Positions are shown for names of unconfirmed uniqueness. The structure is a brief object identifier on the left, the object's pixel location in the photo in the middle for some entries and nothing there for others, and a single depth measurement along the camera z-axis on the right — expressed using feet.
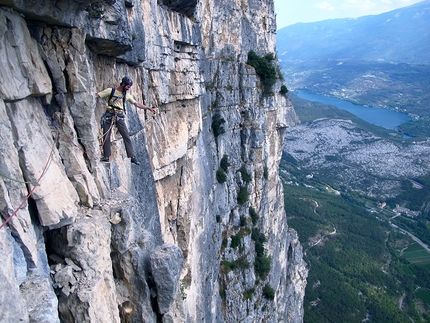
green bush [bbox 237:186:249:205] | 77.71
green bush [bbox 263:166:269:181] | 83.20
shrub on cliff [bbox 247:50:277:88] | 78.11
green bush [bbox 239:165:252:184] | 78.84
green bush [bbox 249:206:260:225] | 80.89
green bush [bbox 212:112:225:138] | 70.18
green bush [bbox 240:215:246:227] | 78.64
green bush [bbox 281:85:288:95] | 85.40
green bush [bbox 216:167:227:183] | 71.00
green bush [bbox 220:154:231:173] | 73.77
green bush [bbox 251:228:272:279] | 80.78
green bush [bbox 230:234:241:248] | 75.66
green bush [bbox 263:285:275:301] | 81.76
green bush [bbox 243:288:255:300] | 75.65
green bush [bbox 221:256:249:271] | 72.95
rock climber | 26.14
